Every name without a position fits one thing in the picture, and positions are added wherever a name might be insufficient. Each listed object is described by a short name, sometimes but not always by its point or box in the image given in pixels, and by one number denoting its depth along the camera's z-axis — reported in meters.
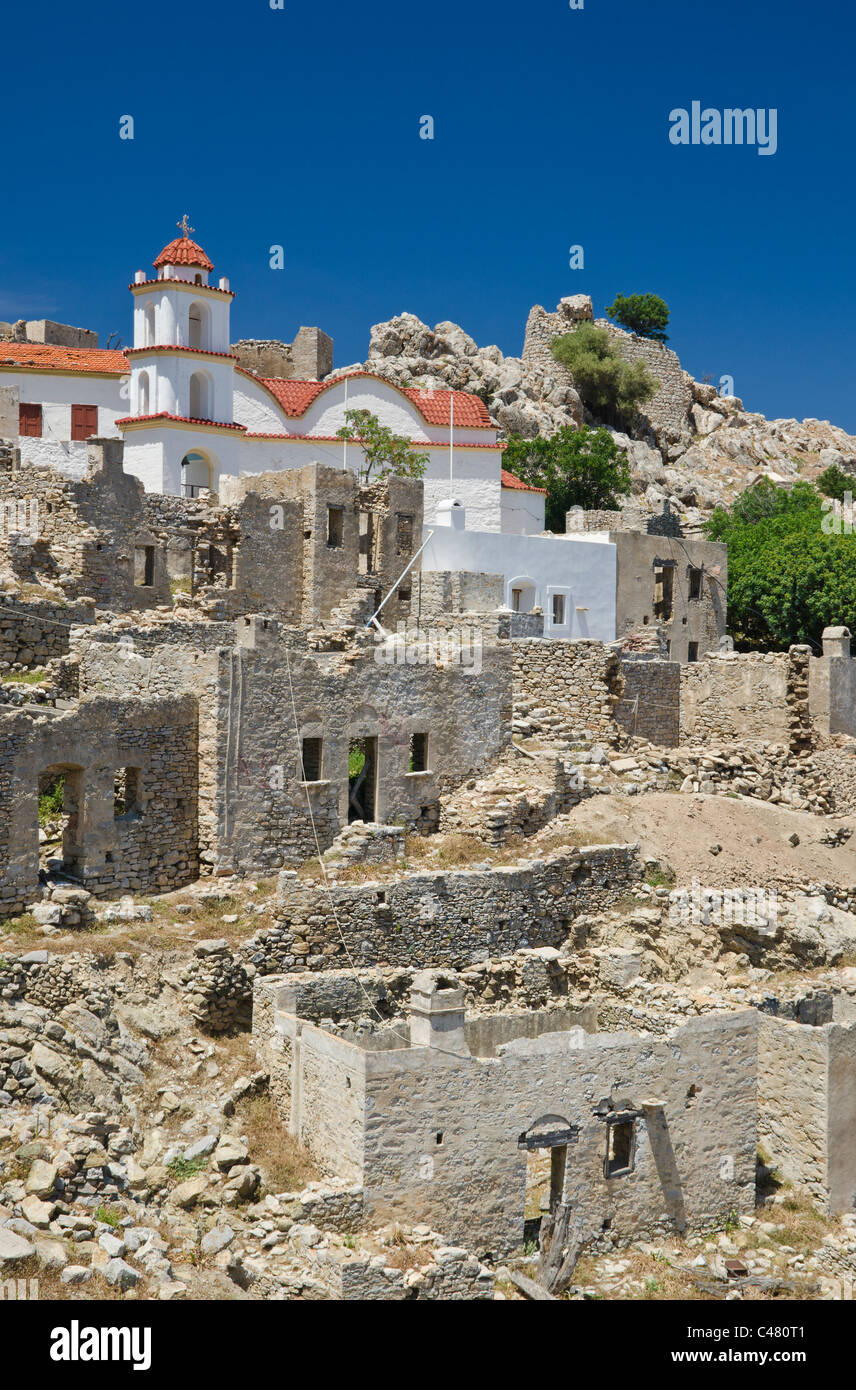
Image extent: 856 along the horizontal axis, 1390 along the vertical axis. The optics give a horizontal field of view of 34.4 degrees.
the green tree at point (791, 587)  40.75
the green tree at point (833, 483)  66.88
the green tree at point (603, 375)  63.59
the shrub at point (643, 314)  74.12
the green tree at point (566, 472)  48.22
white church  32.25
